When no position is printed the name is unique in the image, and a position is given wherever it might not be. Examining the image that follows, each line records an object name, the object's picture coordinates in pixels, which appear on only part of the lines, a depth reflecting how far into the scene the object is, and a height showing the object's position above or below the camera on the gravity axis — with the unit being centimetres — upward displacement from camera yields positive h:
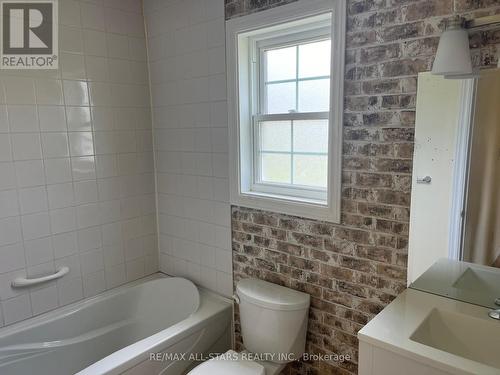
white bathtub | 190 -117
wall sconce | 128 +29
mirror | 134 -23
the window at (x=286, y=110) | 174 +12
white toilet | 181 -102
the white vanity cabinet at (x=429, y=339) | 109 -68
